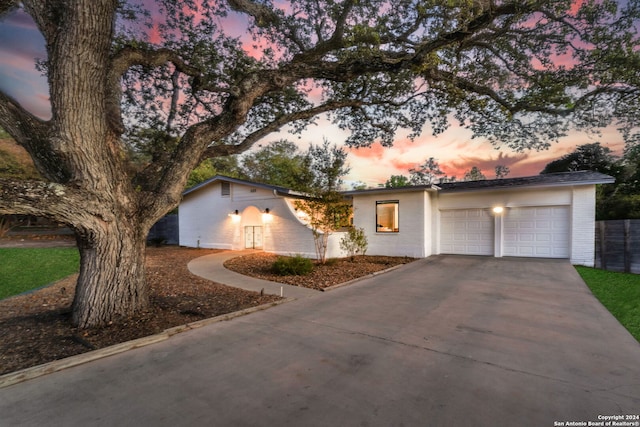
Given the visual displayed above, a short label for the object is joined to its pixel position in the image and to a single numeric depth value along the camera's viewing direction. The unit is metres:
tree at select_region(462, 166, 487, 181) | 35.50
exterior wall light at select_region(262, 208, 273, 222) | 13.36
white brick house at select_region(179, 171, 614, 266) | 10.15
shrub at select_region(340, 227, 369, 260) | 11.20
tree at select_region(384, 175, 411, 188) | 29.95
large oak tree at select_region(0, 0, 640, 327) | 3.96
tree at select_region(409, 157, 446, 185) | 33.03
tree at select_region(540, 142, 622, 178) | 19.63
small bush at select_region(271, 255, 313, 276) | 8.44
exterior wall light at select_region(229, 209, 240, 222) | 14.70
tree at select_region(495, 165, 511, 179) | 33.69
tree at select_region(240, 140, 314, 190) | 25.77
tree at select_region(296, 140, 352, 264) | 9.80
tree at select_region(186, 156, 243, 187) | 24.84
